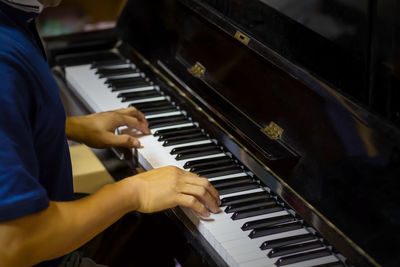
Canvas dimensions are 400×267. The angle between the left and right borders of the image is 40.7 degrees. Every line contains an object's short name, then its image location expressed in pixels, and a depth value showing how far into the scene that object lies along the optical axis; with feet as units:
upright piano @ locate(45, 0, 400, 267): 4.17
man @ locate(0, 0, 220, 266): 3.27
